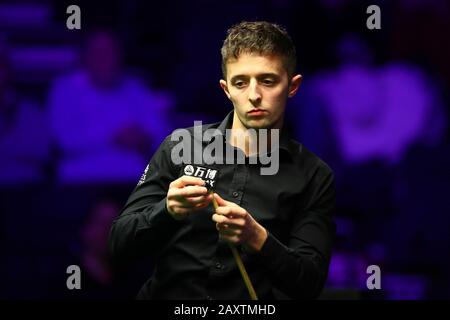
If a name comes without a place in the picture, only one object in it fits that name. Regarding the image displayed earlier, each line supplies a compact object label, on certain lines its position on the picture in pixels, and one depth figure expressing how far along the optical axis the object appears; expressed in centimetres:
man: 389
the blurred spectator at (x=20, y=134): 700
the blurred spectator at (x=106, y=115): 702
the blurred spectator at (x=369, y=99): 720
